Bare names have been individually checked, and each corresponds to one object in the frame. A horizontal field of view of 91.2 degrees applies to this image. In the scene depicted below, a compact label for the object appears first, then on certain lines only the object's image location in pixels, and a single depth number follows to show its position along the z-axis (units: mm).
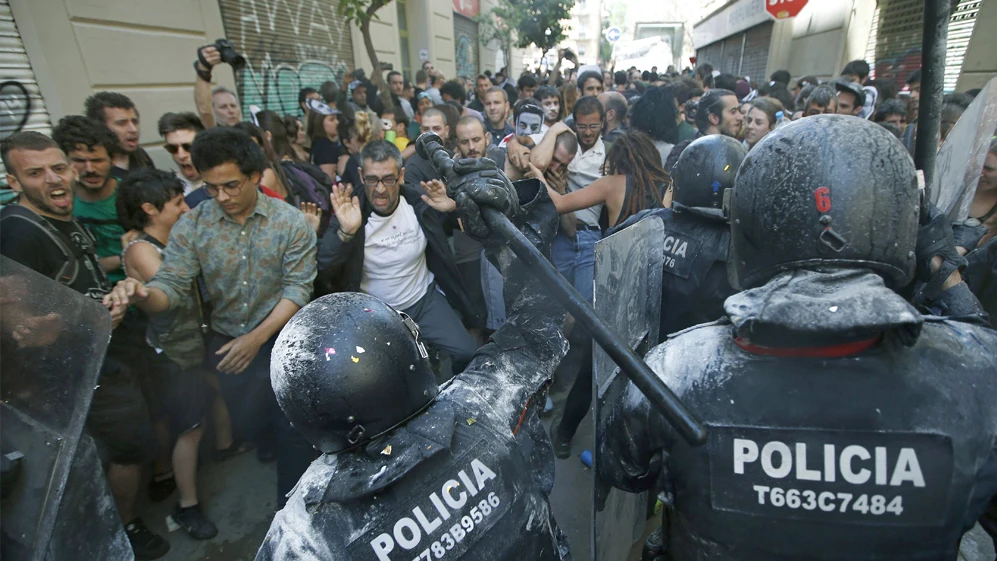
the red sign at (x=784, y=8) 9672
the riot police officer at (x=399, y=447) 1150
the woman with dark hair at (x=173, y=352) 2582
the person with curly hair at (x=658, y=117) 4027
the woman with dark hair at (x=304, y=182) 3774
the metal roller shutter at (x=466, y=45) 18031
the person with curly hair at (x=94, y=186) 2822
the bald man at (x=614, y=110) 5324
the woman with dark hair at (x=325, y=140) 5285
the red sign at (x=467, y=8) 17844
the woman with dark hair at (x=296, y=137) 4941
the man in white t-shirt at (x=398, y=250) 2871
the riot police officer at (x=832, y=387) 910
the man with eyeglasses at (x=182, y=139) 3484
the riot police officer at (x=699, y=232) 2049
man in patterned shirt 2463
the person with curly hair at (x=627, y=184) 2994
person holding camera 4109
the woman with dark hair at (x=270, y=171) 3461
